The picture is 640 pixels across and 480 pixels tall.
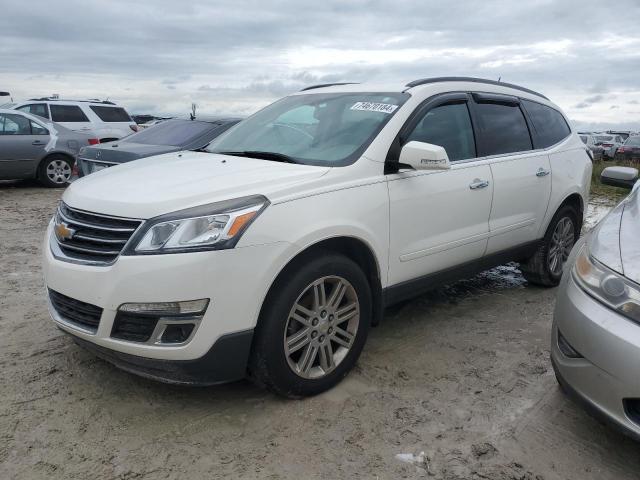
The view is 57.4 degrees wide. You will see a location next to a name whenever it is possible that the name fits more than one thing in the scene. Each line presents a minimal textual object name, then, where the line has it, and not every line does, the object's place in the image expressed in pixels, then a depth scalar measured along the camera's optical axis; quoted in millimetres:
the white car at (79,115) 12727
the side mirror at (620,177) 4102
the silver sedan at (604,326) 2451
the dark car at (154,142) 6958
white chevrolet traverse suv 2729
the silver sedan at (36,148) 10398
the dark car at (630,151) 22781
